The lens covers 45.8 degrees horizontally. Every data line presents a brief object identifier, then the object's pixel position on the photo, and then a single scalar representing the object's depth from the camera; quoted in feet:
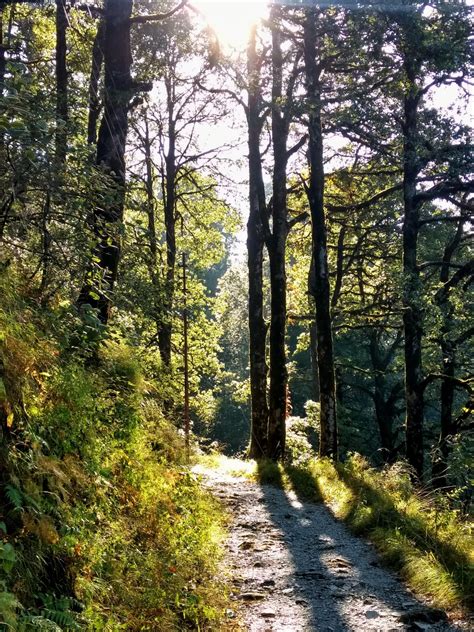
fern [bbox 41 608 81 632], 10.02
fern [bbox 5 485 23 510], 10.34
